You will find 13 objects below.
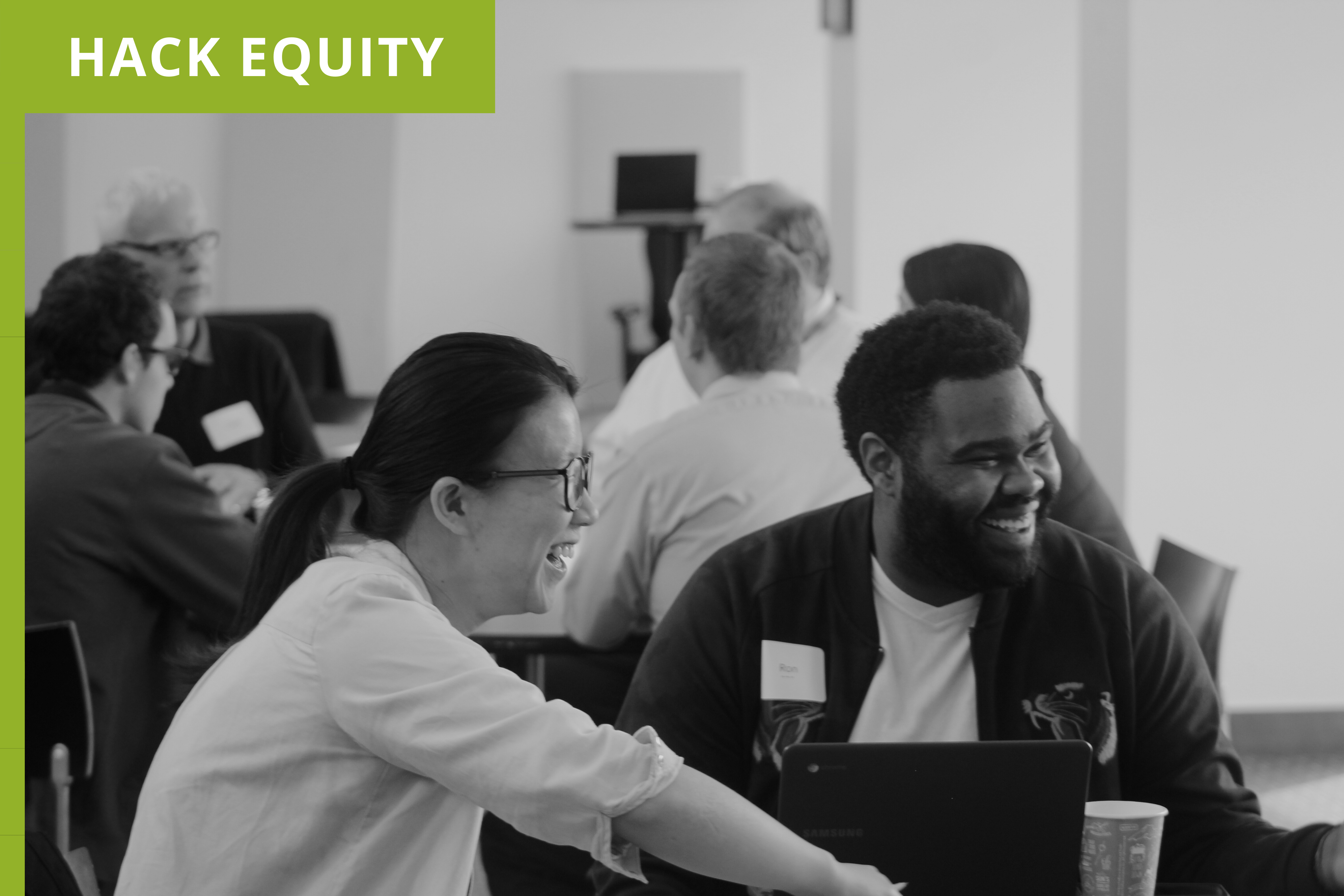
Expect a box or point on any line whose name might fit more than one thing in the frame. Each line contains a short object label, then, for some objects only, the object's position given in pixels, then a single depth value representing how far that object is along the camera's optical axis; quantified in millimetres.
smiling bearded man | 3145
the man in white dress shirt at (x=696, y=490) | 4980
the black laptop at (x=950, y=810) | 2537
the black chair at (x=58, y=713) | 4398
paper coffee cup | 2564
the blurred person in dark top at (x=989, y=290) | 4977
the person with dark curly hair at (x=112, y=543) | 4645
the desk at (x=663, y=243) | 20047
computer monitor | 20891
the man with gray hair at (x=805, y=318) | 7266
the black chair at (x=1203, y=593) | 4687
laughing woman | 2215
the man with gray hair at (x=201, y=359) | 6625
